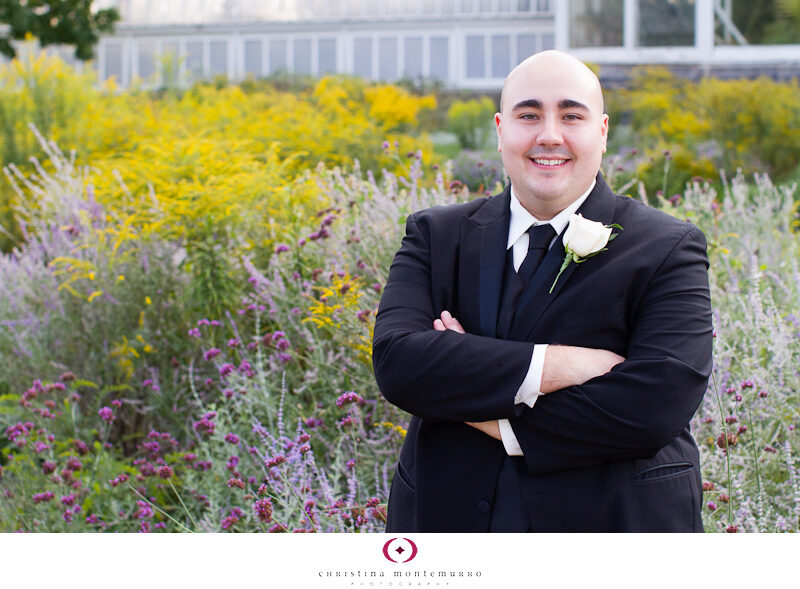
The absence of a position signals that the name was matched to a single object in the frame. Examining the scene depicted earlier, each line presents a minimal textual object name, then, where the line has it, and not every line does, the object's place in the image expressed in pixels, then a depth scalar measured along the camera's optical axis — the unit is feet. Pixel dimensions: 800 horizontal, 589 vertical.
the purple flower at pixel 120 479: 8.23
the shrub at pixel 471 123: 44.68
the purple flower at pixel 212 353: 9.76
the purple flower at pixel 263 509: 6.76
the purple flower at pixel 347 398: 7.70
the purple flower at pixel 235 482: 7.36
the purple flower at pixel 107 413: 9.53
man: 5.98
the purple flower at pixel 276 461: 7.06
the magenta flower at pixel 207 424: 8.70
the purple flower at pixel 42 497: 8.84
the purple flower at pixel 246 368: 9.87
